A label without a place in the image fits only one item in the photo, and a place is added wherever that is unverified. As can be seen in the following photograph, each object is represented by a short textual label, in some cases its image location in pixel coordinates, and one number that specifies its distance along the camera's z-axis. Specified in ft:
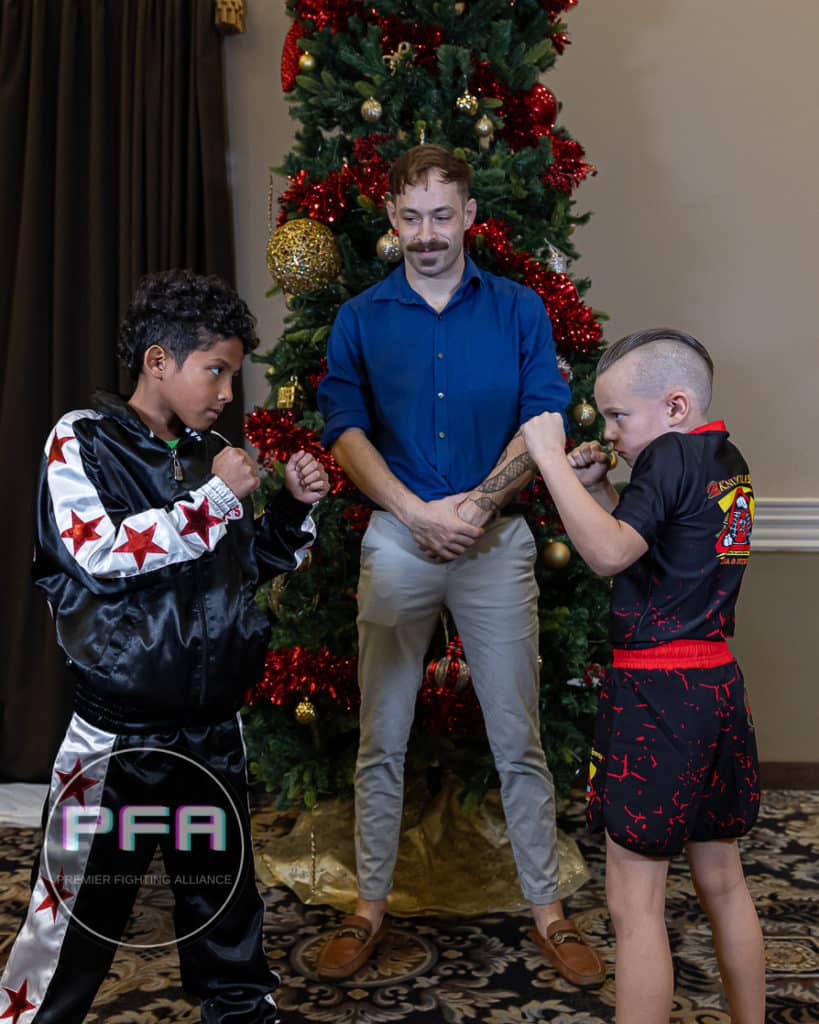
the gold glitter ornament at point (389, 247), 8.36
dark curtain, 11.03
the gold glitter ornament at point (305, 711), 8.47
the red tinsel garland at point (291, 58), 9.09
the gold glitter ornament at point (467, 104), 8.56
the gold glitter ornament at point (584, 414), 8.63
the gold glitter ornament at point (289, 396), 8.70
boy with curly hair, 5.09
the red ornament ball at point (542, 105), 8.96
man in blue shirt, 7.02
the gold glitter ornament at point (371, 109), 8.56
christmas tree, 8.53
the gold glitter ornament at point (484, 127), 8.55
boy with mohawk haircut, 4.80
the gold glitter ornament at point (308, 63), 8.89
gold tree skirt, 8.16
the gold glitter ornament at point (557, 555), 8.55
